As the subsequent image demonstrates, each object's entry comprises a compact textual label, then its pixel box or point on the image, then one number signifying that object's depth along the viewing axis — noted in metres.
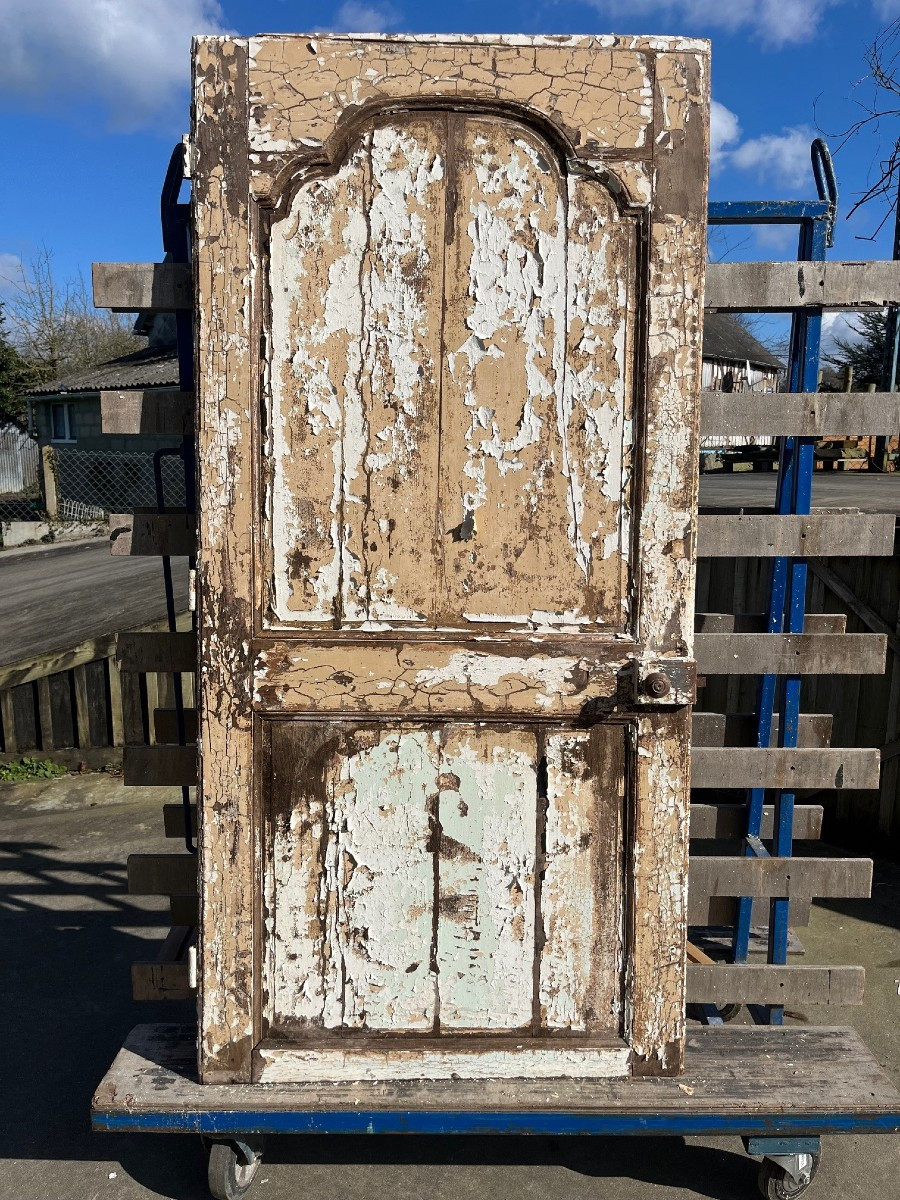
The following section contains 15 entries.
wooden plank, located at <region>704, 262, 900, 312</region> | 2.31
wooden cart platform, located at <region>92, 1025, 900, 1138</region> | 2.11
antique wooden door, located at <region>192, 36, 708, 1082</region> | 2.00
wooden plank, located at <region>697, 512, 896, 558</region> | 2.34
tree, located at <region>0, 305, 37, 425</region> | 23.23
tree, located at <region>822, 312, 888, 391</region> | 21.53
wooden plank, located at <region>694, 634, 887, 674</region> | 2.44
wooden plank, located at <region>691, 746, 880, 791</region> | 2.47
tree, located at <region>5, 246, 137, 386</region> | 25.23
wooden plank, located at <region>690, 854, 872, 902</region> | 2.52
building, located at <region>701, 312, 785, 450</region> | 24.92
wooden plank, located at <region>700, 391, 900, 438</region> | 2.30
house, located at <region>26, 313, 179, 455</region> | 17.66
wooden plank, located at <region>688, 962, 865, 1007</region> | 2.49
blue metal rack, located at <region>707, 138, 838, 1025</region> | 2.41
